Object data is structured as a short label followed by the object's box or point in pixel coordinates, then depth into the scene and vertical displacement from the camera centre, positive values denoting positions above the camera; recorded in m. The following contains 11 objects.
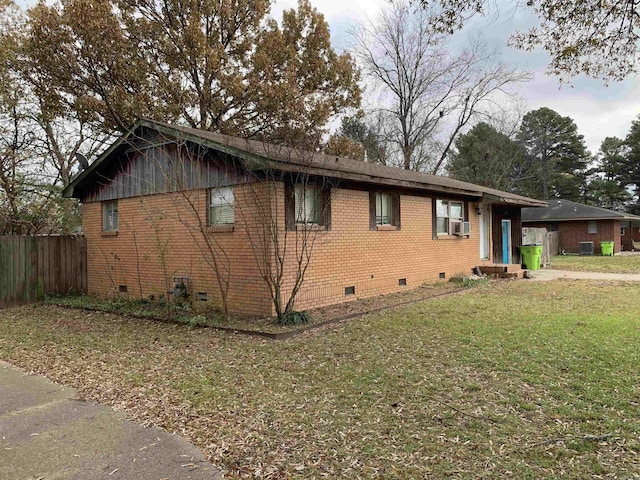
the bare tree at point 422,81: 27.09 +10.62
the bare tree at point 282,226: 8.07 +0.47
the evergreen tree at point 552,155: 46.00 +9.59
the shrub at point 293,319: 7.97 -1.23
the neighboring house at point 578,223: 29.17 +1.58
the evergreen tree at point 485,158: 37.56 +7.75
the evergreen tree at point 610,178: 47.50 +7.42
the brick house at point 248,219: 8.61 +0.73
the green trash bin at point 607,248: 27.79 -0.15
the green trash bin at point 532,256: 18.20 -0.38
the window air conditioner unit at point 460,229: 14.46 +0.61
